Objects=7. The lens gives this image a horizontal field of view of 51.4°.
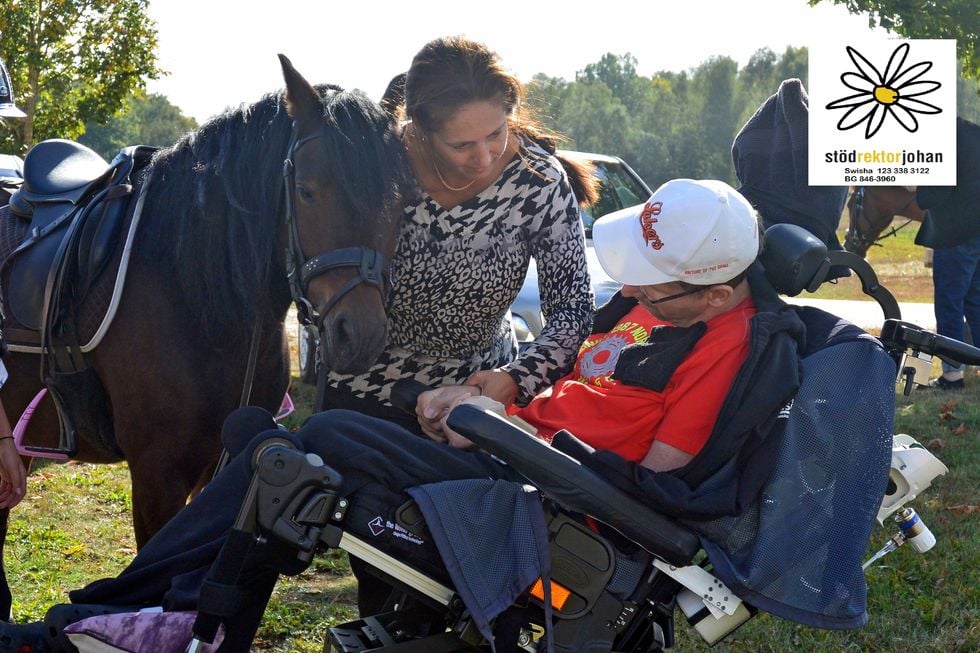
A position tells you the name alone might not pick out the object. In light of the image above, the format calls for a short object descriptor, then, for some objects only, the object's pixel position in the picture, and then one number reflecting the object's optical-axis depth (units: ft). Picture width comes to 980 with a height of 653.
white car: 23.30
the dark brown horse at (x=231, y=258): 9.18
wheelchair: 7.14
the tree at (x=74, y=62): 41.55
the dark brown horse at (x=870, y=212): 25.02
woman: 9.06
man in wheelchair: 7.22
